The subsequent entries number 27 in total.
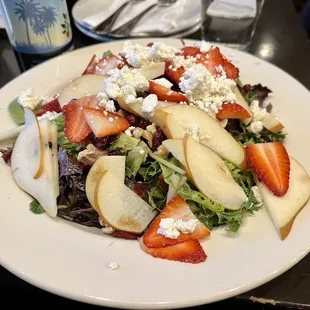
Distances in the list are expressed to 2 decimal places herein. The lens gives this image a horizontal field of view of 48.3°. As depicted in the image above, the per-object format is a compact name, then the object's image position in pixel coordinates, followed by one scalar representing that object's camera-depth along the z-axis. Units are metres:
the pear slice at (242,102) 0.33
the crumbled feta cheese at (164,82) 0.32
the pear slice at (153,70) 0.33
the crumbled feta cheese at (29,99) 0.35
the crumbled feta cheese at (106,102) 0.31
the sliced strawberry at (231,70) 0.34
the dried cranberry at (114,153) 0.30
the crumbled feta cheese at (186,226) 0.26
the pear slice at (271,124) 0.33
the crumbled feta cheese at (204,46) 0.35
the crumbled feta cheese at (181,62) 0.34
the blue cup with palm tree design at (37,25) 0.40
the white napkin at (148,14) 0.47
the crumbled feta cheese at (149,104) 0.30
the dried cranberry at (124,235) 0.27
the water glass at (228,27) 0.47
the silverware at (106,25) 0.47
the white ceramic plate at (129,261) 0.23
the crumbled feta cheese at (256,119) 0.33
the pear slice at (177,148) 0.28
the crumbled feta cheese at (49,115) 0.34
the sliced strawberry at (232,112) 0.32
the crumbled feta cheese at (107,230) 0.27
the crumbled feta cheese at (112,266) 0.24
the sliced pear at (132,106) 0.31
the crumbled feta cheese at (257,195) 0.28
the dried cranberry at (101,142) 0.30
